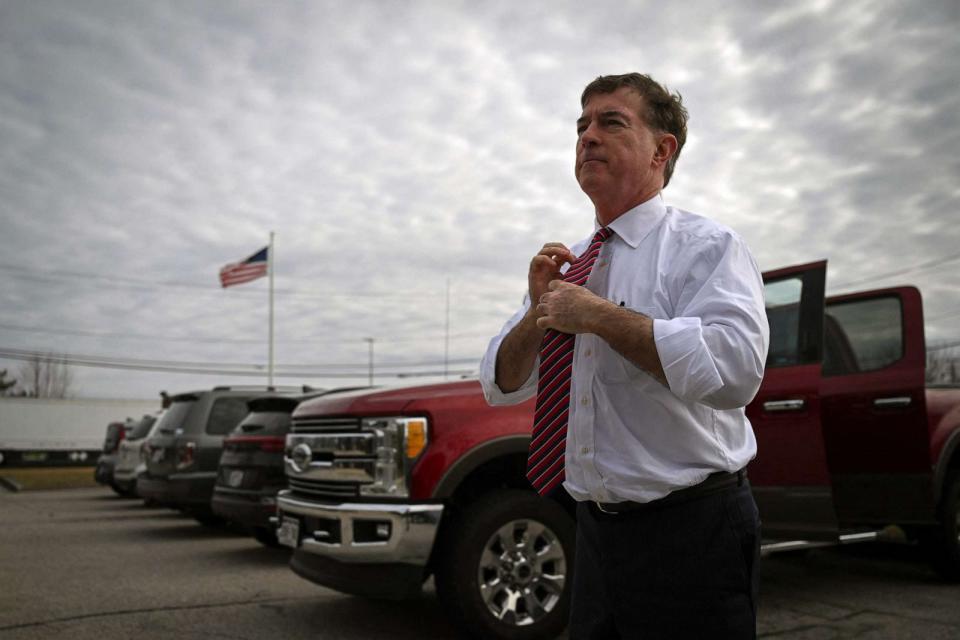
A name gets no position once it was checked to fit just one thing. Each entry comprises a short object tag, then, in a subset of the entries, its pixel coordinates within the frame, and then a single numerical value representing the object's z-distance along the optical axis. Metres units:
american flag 24.92
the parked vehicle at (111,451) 15.59
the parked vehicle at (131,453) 13.10
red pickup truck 4.22
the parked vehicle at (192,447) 9.45
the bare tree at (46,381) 72.73
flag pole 28.45
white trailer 33.22
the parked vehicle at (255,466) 7.42
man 1.67
